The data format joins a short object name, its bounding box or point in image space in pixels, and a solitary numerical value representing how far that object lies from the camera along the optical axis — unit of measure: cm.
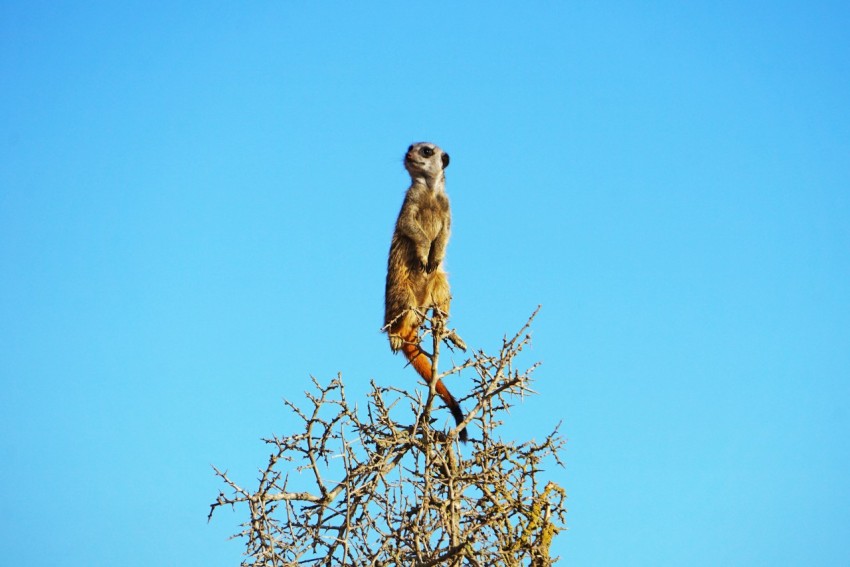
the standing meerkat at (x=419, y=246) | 1437
